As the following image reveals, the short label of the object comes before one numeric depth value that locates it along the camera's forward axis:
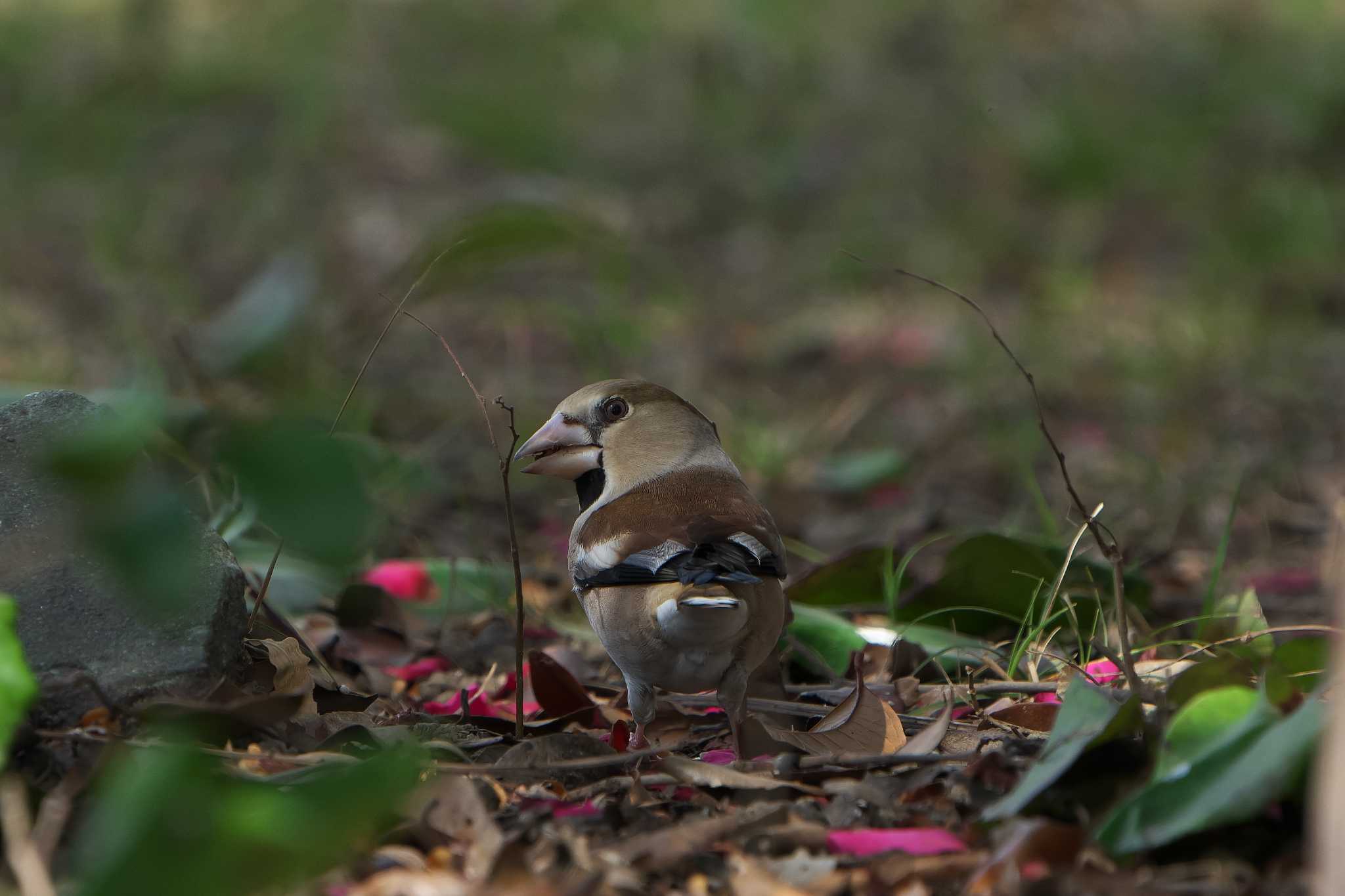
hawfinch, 4.84
